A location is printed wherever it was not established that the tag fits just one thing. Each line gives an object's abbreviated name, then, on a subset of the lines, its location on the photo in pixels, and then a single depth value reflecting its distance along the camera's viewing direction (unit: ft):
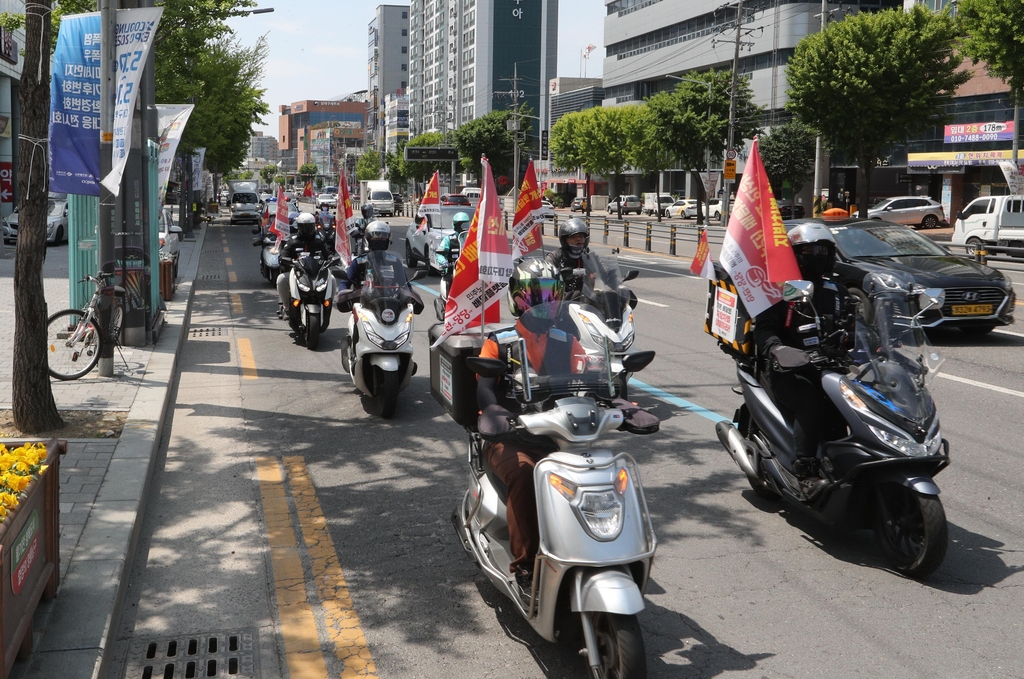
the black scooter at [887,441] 16.92
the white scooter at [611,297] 28.63
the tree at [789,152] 193.47
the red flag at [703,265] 20.63
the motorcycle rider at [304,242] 46.93
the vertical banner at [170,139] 56.08
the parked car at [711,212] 208.44
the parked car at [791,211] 134.65
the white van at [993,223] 91.91
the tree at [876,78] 131.44
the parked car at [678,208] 216.54
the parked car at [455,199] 149.19
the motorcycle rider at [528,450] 14.26
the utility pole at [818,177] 146.57
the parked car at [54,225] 93.71
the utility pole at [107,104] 31.30
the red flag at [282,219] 57.31
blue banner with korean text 31.83
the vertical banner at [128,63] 30.14
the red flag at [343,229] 42.09
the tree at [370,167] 528.63
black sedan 42.91
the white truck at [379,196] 205.67
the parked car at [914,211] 150.71
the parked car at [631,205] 242.99
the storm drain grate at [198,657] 14.20
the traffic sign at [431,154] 247.44
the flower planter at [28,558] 12.21
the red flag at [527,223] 38.42
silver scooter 12.55
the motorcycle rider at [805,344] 18.86
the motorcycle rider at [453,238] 57.41
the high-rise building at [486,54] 416.67
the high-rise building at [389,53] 551.59
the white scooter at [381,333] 29.60
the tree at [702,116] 183.01
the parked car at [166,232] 60.62
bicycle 32.27
